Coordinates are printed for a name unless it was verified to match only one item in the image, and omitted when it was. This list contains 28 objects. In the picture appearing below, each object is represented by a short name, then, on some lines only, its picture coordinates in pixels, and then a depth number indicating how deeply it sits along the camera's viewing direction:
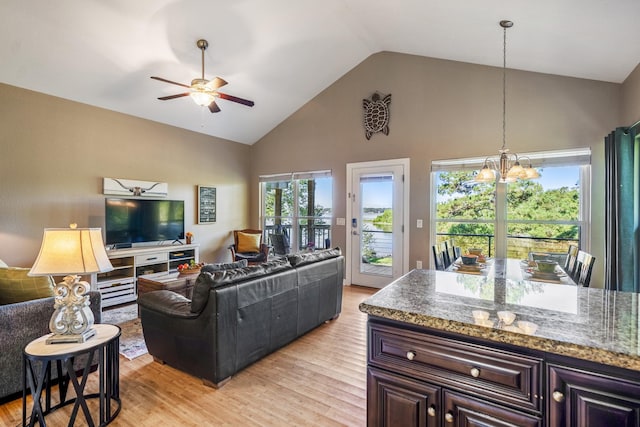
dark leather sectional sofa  2.29
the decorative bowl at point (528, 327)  1.05
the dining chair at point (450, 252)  3.50
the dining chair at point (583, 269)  2.43
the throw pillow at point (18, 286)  2.24
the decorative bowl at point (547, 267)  2.56
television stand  4.22
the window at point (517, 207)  3.91
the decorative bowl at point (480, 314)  1.17
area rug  2.92
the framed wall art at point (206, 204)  5.93
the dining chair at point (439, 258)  3.22
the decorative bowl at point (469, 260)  2.96
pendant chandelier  2.78
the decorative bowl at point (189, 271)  3.93
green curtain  3.04
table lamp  1.84
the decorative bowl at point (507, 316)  1.14
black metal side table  1.75
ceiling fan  3.41
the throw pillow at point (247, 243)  6.18
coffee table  3.44
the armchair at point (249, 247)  5.85
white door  5.05
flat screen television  4.57
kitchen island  0.94
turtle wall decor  5.10
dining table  2.46
